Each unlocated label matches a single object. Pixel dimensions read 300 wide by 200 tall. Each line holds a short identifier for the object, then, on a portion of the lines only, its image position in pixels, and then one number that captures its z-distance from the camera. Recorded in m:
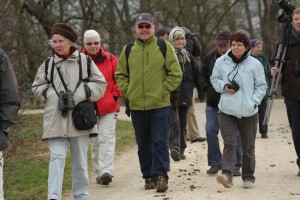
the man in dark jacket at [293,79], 16.95
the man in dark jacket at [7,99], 9.72
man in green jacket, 15.36
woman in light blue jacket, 15.38
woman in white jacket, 13.26
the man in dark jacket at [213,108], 17.87
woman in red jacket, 17.28
